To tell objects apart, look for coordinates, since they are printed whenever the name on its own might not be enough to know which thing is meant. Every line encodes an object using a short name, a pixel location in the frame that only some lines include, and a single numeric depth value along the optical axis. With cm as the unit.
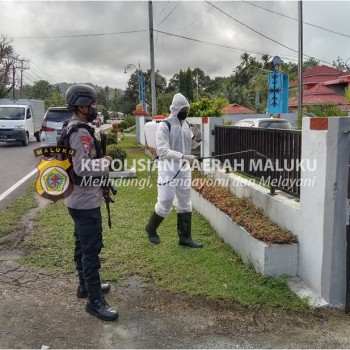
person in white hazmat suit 474
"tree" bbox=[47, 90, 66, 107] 4768
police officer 317
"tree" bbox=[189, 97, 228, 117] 1037
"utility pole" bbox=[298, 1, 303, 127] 1379
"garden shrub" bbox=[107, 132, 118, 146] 1262
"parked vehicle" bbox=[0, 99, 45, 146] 1802
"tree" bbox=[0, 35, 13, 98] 4072
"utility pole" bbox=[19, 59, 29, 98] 4681
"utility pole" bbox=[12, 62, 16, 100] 4514
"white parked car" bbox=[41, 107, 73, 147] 1399
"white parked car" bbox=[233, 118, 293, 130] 1235
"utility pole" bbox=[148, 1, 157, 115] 1869
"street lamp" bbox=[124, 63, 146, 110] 3269
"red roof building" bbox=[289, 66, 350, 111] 2267
